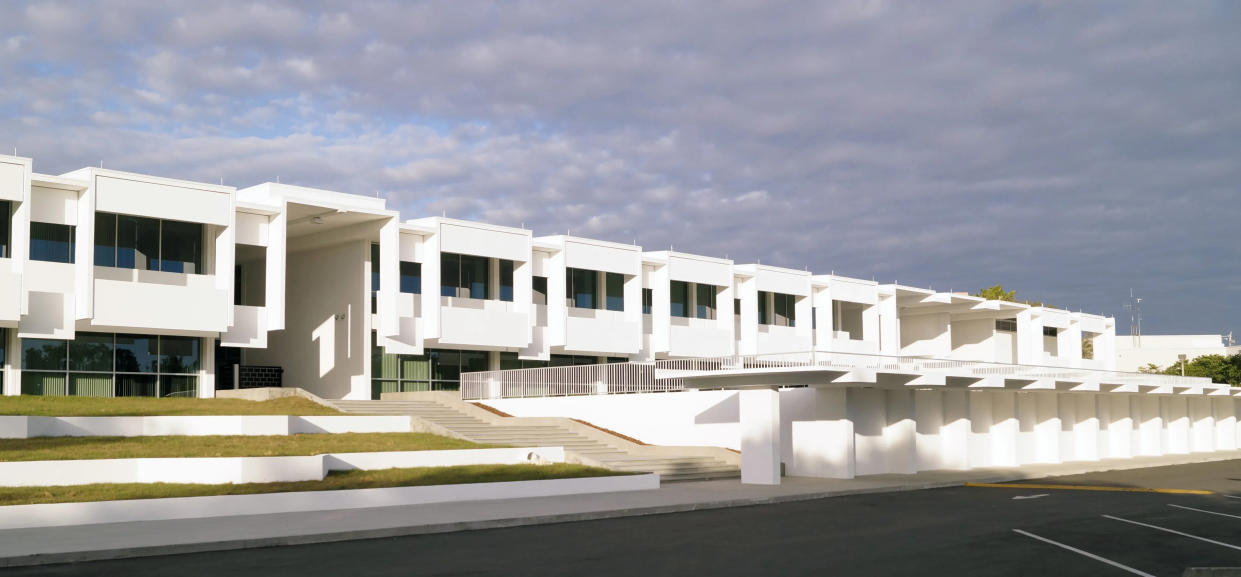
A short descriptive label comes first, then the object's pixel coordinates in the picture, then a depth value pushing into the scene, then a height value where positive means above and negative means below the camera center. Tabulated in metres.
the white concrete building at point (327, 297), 34.41 +2.71
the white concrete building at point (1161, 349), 116.19 +0.64
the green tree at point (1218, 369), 84.94 -1.13
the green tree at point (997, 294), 101.56 +6.03
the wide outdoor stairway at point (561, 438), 32.03 -2.53
